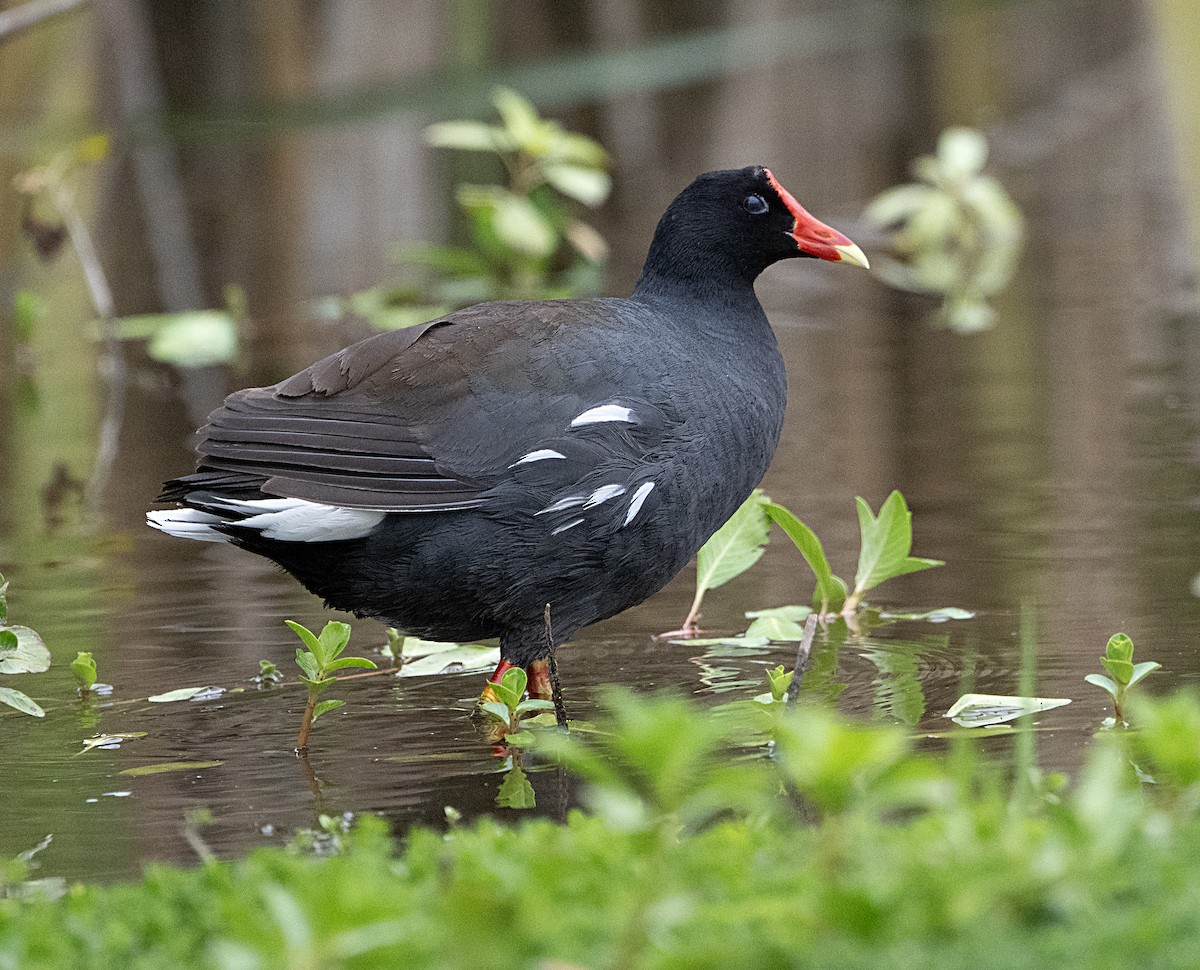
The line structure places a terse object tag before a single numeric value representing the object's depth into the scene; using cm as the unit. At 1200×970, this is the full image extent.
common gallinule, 850
